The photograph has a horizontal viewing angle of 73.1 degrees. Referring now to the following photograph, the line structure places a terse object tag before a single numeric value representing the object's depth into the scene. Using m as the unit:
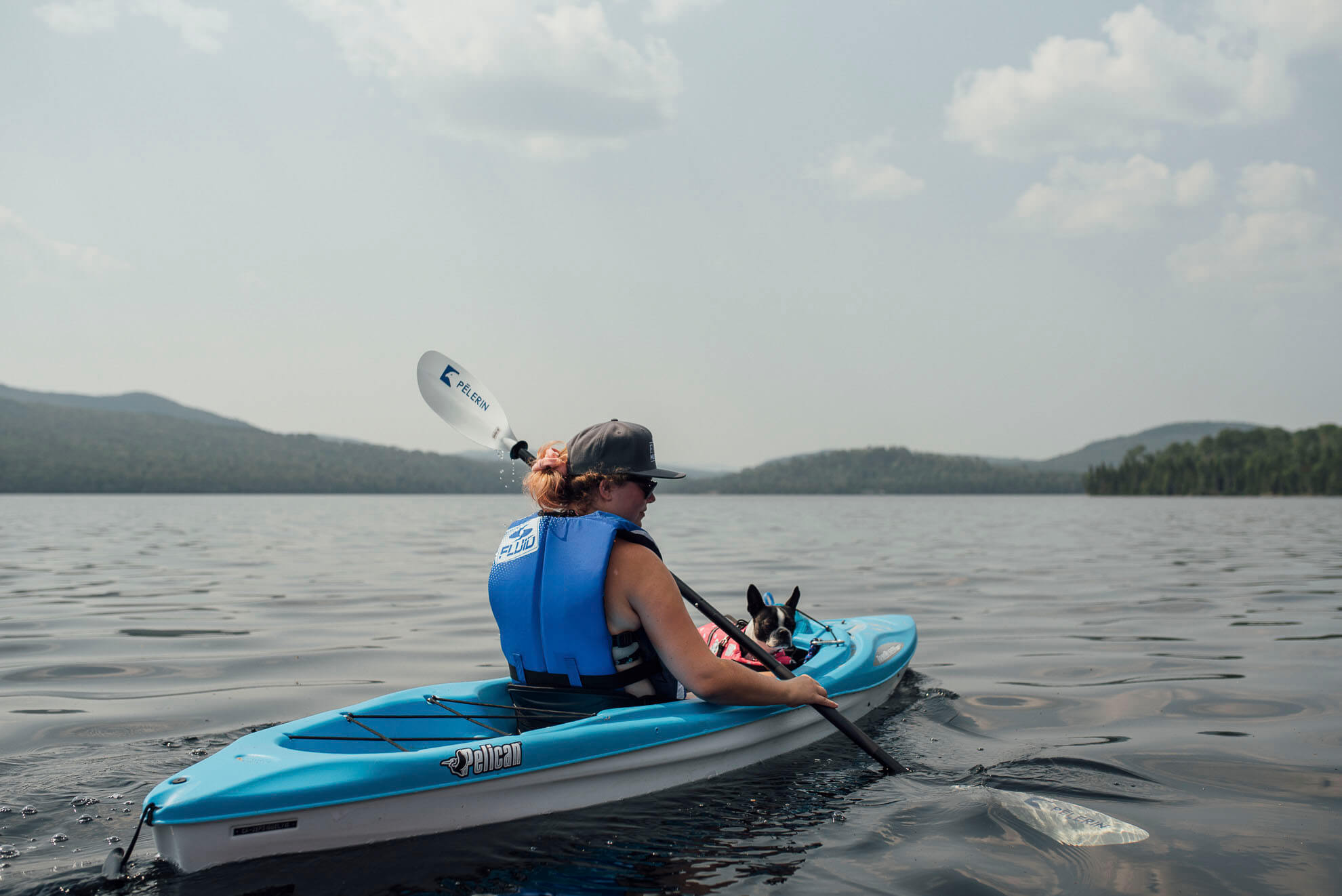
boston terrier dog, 6.23
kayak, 3.36
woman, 4.08
